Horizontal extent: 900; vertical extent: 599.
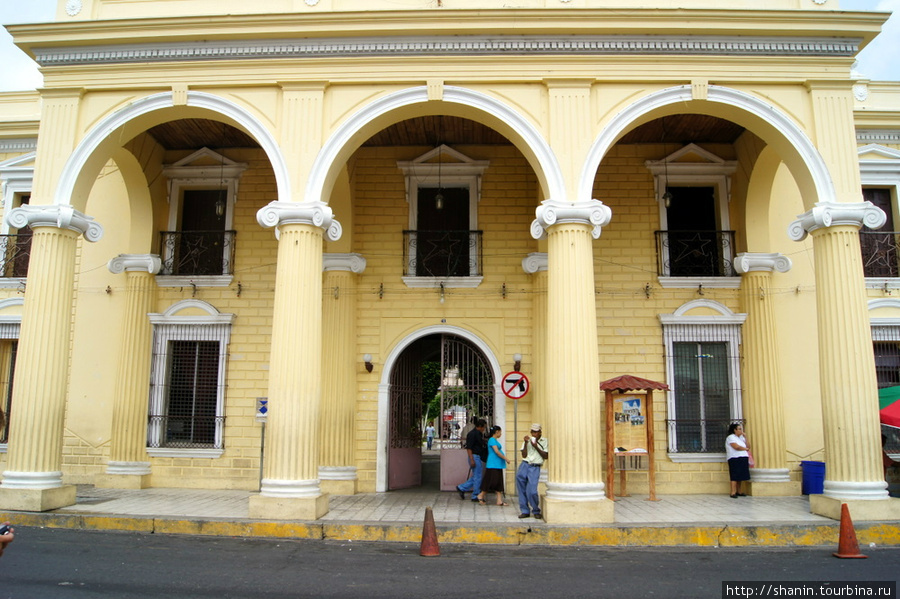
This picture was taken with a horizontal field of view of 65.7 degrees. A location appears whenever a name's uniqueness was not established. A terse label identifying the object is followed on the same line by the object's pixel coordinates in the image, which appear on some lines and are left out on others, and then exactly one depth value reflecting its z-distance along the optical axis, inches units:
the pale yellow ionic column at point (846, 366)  386.0
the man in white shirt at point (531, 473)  391.2
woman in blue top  443.5
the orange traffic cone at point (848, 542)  326.0
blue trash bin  473.1
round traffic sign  446.3
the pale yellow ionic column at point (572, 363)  376.5
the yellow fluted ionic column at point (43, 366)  404.2
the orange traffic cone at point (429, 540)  328.2
